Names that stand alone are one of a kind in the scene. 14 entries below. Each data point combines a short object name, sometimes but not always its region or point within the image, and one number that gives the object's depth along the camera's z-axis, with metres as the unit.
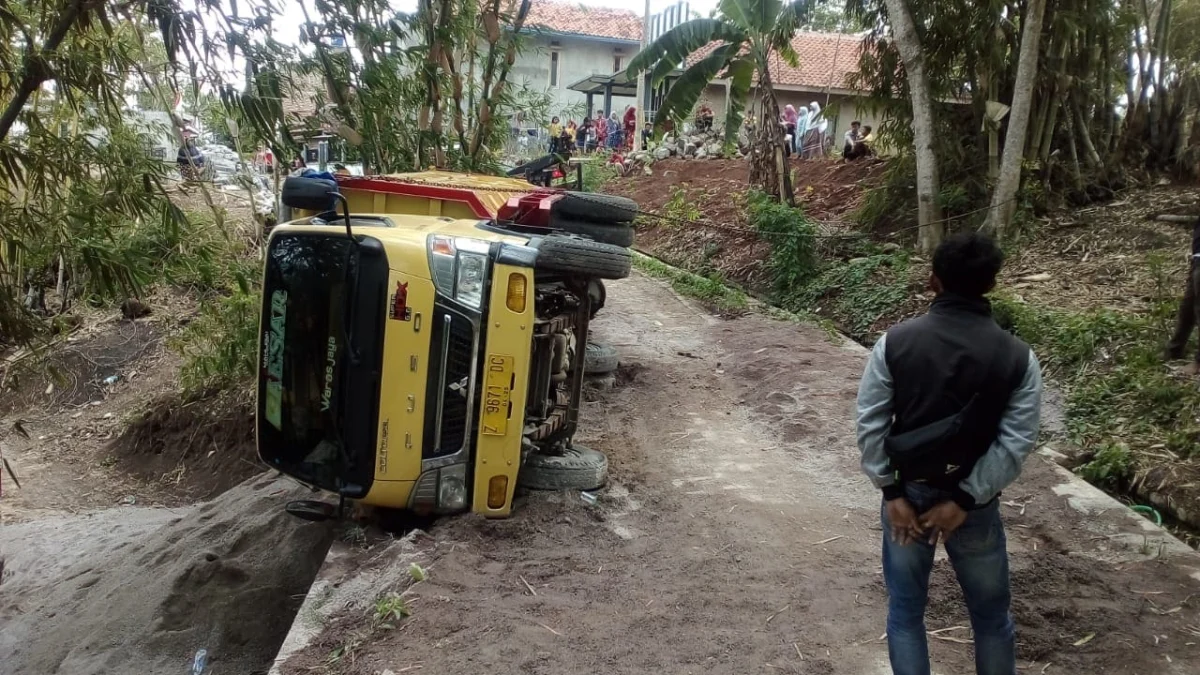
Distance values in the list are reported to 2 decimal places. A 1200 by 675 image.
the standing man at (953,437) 3.00
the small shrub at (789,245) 12.05
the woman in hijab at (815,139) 21.20
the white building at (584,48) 35.34
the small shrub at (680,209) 16.36
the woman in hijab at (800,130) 22.28
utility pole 24.05
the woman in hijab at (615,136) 28.47
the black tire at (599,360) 8.27
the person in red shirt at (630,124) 26.66
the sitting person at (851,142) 17.19
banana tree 13.09
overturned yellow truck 4.76
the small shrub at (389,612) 4.04
